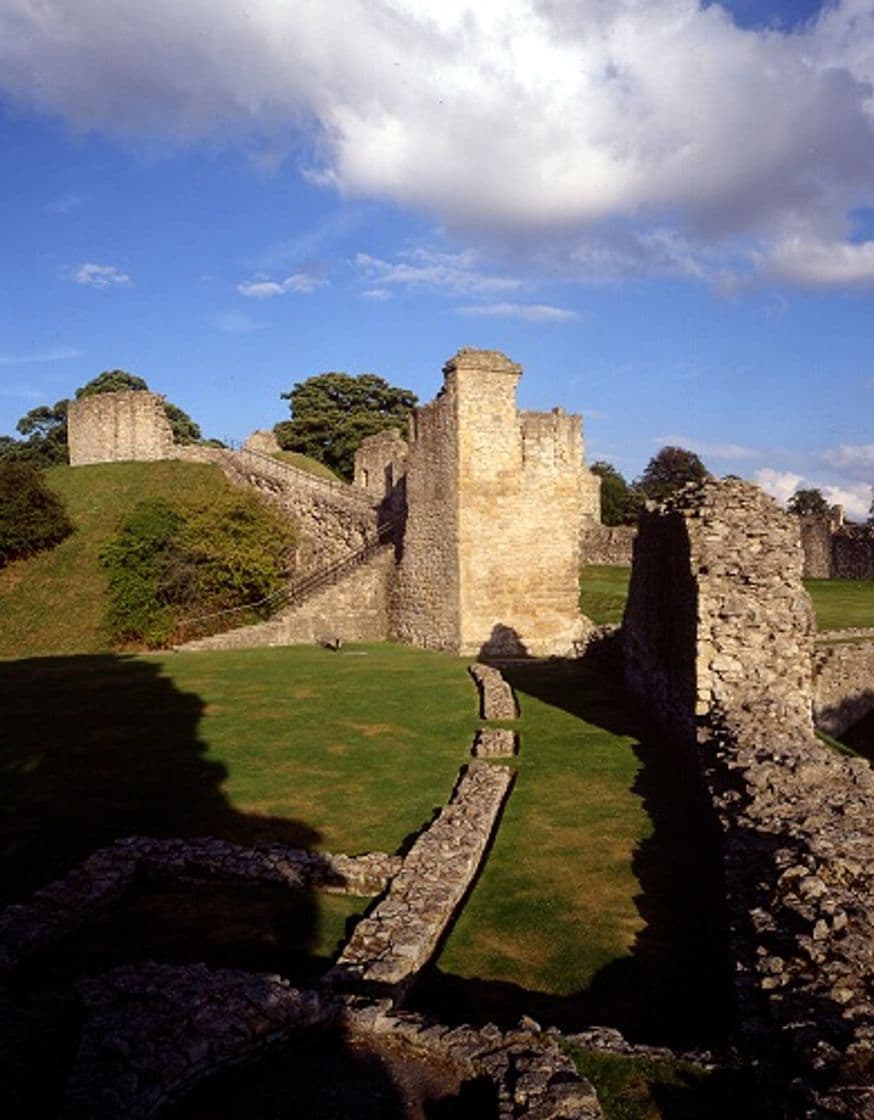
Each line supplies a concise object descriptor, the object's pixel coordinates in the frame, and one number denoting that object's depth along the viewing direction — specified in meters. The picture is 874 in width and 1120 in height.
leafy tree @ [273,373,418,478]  66.81
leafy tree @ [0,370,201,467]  76.88
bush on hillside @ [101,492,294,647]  30.59
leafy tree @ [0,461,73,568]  32.91
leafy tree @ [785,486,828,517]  96.06
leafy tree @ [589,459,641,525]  76.03
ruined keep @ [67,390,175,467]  42.00
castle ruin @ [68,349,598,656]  25.06
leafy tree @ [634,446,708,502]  86.56
